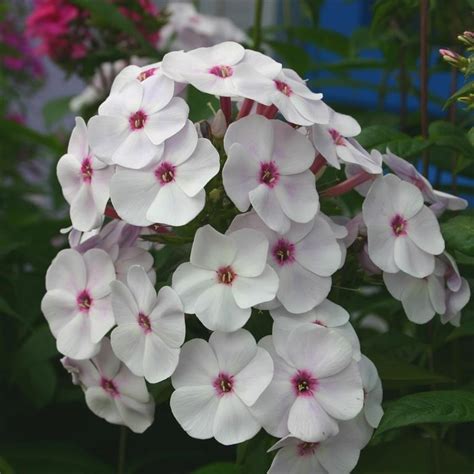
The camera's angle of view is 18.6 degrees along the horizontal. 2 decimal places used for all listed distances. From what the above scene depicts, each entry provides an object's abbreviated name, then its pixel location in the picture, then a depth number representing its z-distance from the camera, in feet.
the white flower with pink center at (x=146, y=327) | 1.25
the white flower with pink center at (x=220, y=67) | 1.26
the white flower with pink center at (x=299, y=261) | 1.25
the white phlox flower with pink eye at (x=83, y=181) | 1.30
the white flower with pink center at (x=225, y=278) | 1.23
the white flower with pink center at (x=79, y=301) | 1.32
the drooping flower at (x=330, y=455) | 1.26
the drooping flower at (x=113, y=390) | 1.34
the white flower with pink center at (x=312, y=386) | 1.22
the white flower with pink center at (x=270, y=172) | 1.23
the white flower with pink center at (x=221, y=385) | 1.22
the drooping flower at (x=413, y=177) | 1.36
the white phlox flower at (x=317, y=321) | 1.24
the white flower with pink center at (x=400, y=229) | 1.30
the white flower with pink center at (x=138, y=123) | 1.26
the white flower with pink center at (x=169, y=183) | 1.24
